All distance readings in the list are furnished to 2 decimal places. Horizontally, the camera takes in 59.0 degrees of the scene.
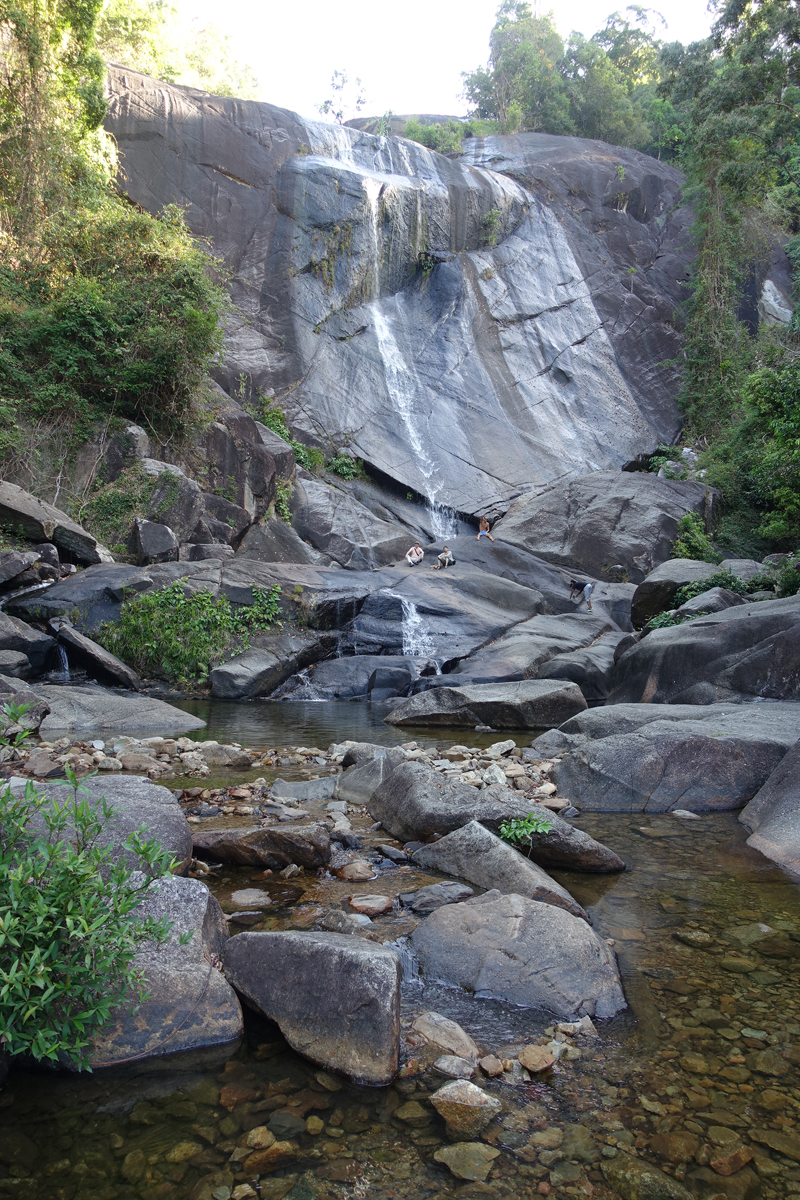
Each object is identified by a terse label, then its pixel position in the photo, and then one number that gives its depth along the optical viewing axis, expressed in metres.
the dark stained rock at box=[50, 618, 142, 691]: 12.04
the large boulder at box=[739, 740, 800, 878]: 5.09
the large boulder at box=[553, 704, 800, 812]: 6.41
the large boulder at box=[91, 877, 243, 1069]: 2.73
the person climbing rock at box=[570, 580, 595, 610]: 19.88
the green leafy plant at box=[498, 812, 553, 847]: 4.81
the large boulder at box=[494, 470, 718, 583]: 22.28
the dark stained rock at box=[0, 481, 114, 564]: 13.25
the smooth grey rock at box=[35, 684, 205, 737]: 9.16
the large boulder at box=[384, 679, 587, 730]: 11.12
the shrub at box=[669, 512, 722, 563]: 21.84
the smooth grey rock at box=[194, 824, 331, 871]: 4.65
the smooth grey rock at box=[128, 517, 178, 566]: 15.46
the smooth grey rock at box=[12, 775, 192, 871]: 3.58
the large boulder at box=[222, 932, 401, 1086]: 2.73
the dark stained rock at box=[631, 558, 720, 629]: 15.60
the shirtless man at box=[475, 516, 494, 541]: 21.92
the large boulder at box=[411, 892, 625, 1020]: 3.25
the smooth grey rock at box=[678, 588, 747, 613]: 12.74
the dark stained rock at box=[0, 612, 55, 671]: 11.52
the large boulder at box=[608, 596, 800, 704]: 8.95
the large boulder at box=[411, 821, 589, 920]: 4.04
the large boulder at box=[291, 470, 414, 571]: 20.67
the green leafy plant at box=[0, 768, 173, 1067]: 2.27
